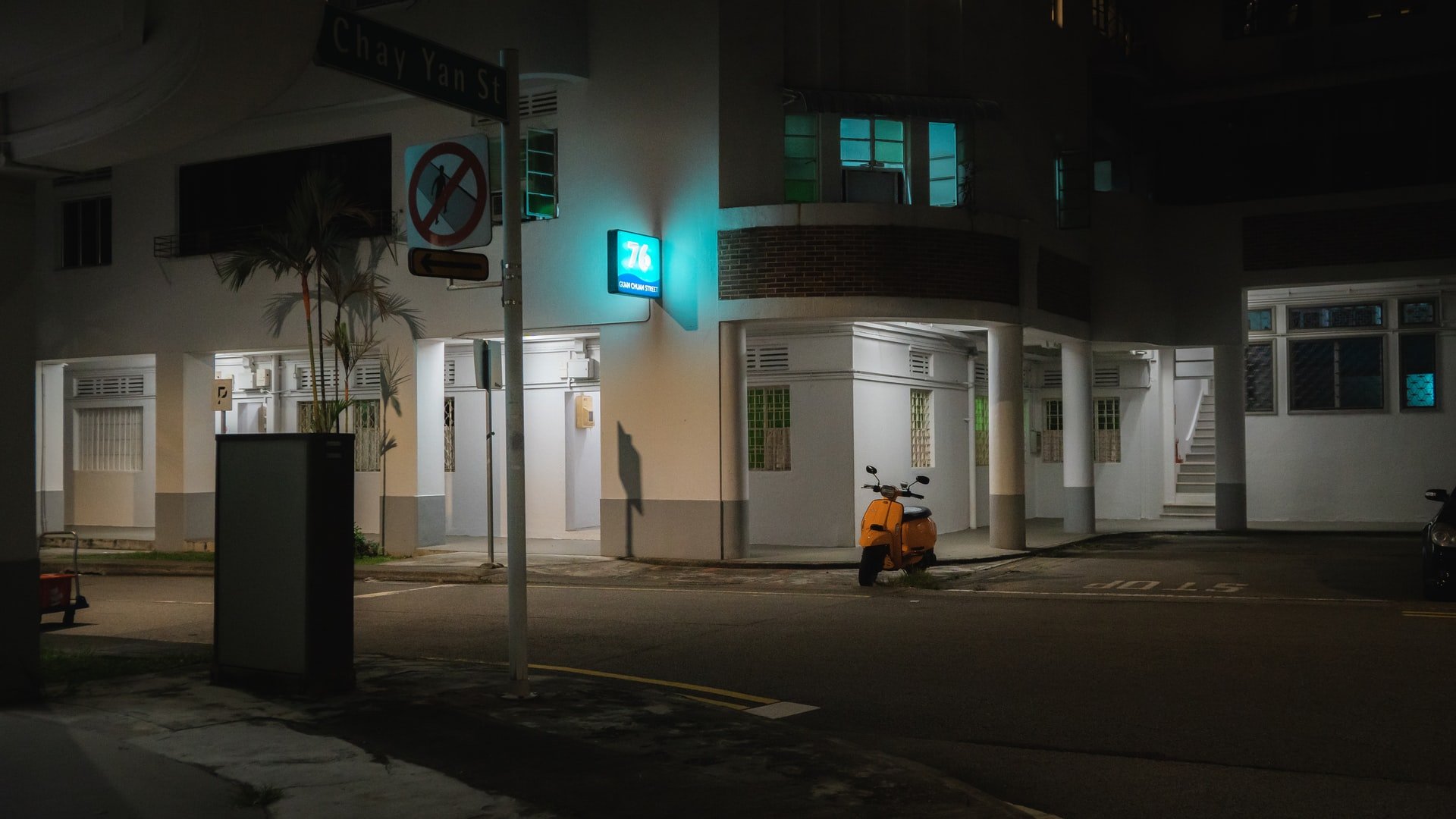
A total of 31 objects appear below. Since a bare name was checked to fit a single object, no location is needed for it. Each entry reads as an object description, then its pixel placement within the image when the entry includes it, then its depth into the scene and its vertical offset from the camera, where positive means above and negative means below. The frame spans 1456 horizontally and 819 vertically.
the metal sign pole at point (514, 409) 8.67 +0.27
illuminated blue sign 18.86 +2.70
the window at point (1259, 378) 27.44 +1.32
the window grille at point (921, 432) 23.58 +0.21
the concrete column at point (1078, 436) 24.34 +0.11
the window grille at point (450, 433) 24.66 +0.31
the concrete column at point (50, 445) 27.33 +0.20
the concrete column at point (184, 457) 24.06 -0.07
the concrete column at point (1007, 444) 20.62 -0.03
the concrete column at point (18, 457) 8.38 -0.02
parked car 13.69 -1.26
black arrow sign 8.35 +1.21
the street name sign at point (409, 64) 7.95 +2.49
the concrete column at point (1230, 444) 25.14 -0.09
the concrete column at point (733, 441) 19.39 +0.07
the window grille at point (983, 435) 26.23 +0.16
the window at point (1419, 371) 25.97 +1.35
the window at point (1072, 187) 22.55 +4.45
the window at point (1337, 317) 26.48 +2.52
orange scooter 16.20 -1.16
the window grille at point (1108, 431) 28.31 +0.24
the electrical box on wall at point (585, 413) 23.38 +0.64
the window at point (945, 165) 20.73 +4.46
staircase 29.00 -0.76
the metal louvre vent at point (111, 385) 28.94 +1.53
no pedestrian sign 8.95 +1.78
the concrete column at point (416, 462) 21.84 -0.20
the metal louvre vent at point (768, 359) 21.61 +1.45
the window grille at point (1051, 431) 29.06 +0.24
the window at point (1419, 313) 25.83 +2.49
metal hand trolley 13.48 -1.47
